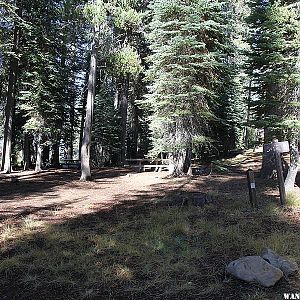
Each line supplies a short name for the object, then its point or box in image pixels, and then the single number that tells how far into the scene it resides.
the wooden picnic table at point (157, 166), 18.69
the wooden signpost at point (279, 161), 7.92
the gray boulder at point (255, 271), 4.08
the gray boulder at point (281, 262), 4.34
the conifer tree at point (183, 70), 13.15
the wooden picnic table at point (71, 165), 24.68
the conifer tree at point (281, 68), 8.78
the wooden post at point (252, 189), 7.80
